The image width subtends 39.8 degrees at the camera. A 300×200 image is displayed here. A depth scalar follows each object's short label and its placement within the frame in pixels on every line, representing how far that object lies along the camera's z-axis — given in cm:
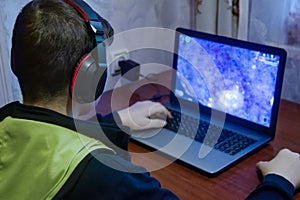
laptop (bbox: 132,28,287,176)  111
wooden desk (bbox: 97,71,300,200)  98
